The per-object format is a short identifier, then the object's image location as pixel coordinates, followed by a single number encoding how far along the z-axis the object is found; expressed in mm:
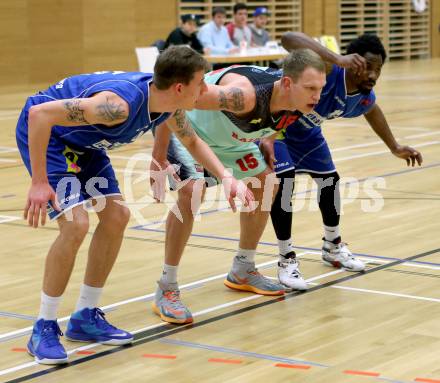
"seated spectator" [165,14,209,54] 16828
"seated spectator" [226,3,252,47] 18094
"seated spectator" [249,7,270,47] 18953
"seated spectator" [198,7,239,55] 17453
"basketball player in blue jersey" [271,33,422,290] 5668
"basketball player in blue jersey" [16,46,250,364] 4203
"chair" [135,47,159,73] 17391
